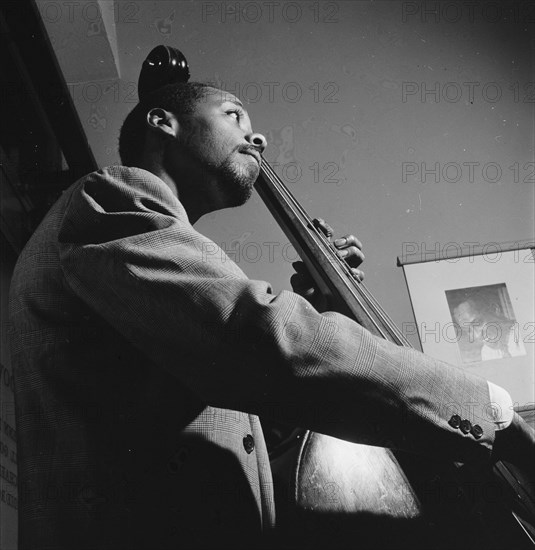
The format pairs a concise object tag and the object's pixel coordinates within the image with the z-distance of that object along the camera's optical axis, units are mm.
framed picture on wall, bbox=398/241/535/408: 1834
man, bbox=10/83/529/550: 667
